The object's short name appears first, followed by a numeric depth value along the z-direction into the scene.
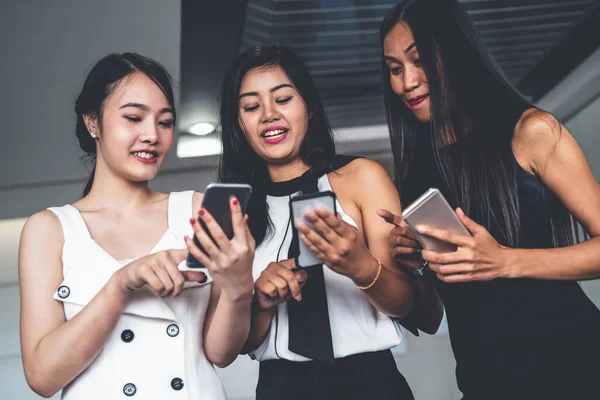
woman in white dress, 1.23
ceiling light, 4.40
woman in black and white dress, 1.39
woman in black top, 1.32
